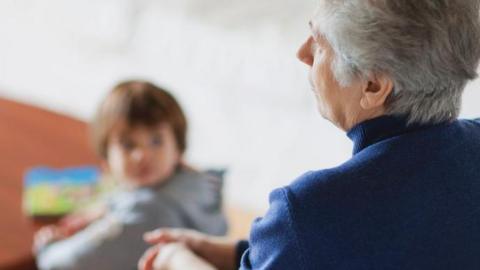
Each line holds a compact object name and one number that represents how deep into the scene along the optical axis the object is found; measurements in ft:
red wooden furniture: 5.99
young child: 6.09
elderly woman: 4.32
